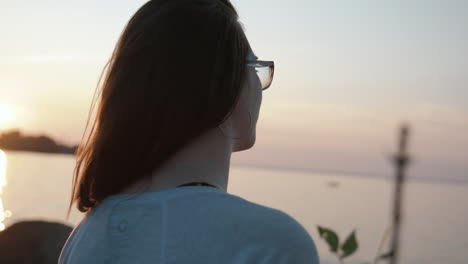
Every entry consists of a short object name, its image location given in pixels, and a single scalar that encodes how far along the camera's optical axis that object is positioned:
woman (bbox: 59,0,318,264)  1.14
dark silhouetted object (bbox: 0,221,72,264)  2.76
